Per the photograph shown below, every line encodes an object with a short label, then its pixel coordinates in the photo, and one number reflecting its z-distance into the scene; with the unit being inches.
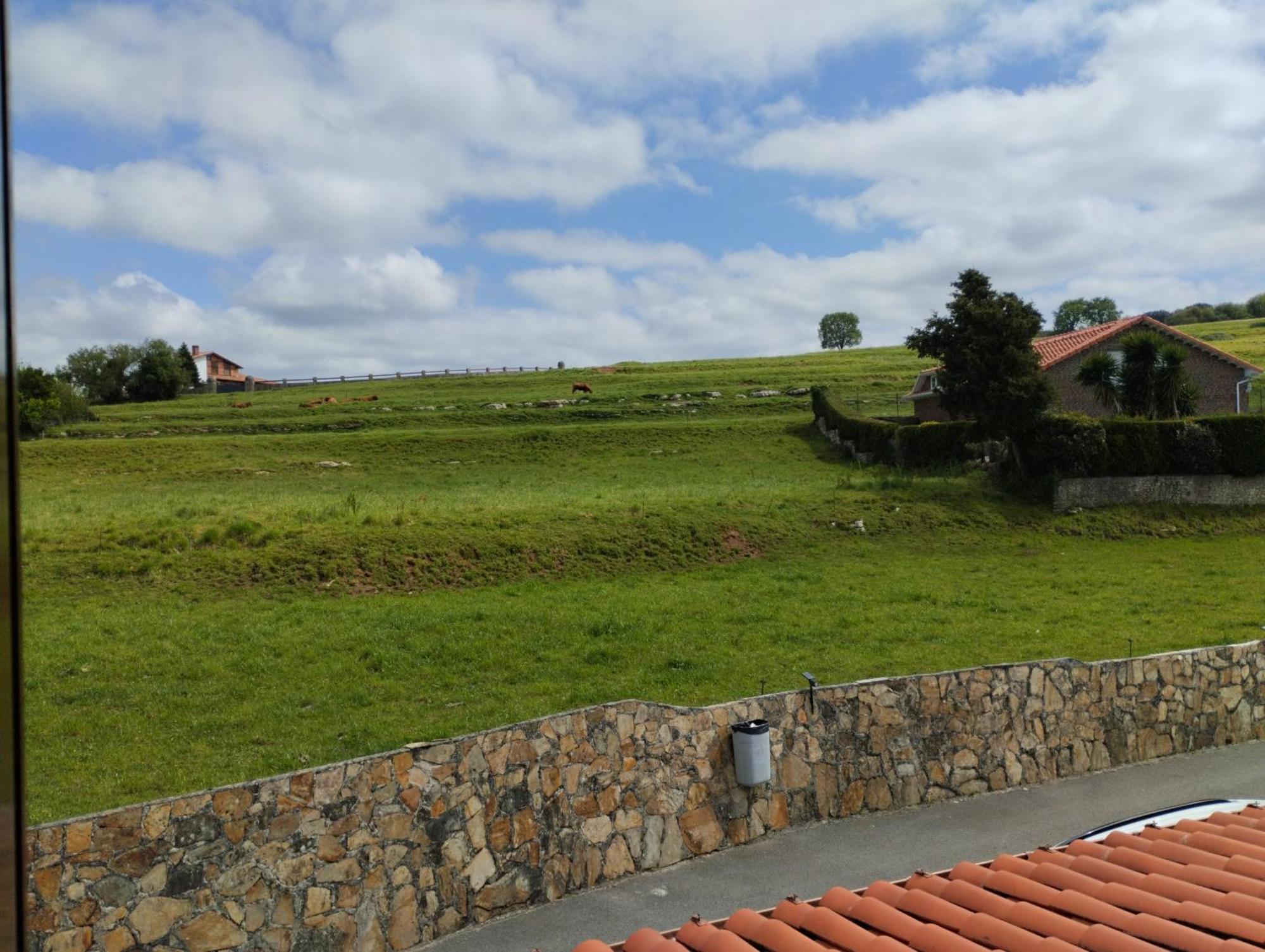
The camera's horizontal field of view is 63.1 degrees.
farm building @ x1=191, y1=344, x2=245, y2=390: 4264.3
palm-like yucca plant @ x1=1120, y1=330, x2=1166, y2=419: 1534.2
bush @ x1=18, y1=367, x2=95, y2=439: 2113.7
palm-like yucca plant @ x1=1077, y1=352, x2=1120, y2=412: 1558.8
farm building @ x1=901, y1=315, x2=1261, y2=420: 1900.8
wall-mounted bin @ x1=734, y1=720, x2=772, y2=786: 508.1
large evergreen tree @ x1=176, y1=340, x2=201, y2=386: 3656.5
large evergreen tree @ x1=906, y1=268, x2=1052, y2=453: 1352.1
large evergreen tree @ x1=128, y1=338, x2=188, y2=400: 3368.6
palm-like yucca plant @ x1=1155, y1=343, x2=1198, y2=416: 1513.3
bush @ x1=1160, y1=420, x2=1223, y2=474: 1343.5
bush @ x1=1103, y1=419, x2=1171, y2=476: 1332.4
